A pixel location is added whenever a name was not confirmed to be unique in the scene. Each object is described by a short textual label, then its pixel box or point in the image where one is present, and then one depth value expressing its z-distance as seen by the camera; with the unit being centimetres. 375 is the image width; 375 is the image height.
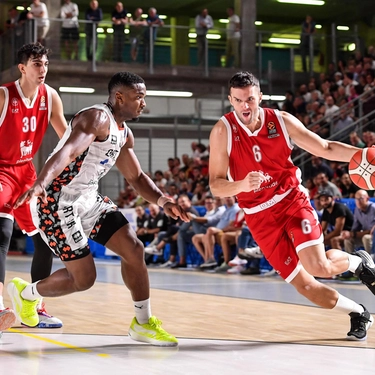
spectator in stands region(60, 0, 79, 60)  1838
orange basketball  503
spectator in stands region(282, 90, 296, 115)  1778
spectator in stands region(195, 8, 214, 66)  1945
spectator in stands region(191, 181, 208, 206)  1550
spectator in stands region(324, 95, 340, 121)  1574
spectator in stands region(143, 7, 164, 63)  1897
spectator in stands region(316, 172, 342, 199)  1173
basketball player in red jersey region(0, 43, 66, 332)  540
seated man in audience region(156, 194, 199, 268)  1399
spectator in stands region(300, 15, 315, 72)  1998
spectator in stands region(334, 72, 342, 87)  1775
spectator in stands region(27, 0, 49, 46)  1808
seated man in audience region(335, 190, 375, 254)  1021
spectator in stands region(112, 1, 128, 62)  1866
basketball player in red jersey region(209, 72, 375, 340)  504
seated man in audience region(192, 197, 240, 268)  1291
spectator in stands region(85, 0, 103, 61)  1847
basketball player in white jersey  468
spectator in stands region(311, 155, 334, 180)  1325
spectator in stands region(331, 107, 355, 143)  1471
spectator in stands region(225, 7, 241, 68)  1973
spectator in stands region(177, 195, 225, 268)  1340
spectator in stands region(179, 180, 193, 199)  1631
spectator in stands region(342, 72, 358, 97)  1652
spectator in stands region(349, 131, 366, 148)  1280
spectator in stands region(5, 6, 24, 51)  1830
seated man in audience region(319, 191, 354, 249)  1058
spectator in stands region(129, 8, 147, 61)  1881
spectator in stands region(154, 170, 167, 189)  1795
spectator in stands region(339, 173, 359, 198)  1220
